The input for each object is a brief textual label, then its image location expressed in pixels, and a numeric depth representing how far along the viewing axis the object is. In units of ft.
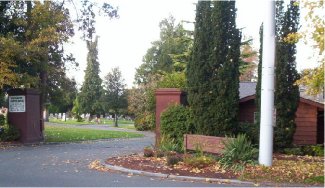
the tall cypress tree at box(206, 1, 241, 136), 53.88
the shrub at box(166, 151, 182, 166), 42.50
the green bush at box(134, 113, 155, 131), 143.56
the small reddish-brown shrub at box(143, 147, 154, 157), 50.82
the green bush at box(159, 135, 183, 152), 52.41
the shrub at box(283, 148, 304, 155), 57.12
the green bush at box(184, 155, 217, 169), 41.42
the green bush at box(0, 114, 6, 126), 75.47
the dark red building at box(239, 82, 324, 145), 68.80
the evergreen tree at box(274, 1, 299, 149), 57.11
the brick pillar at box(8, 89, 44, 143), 74.95
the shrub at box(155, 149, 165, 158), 49.75
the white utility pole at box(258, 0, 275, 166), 40.96
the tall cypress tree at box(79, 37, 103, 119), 236.63
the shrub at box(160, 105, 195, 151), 57.16
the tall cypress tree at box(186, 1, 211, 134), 54.44
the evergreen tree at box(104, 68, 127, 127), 174.70
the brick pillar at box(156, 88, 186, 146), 61.31
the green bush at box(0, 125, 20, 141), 72.59
